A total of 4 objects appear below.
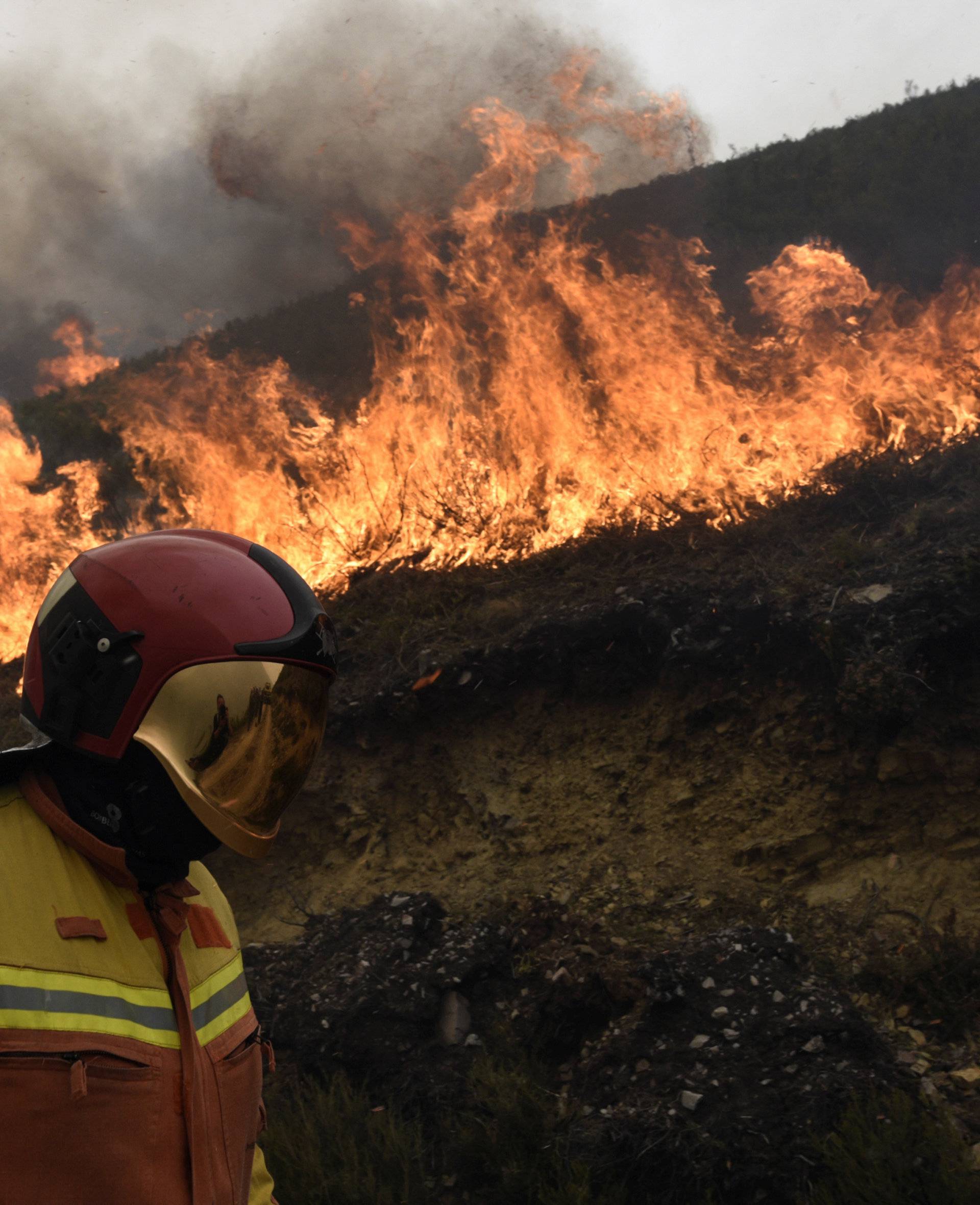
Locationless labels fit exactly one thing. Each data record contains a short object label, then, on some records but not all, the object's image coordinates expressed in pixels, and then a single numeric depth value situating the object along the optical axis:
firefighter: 1.51
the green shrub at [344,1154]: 3.90
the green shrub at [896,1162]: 3.16
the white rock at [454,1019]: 4.90
